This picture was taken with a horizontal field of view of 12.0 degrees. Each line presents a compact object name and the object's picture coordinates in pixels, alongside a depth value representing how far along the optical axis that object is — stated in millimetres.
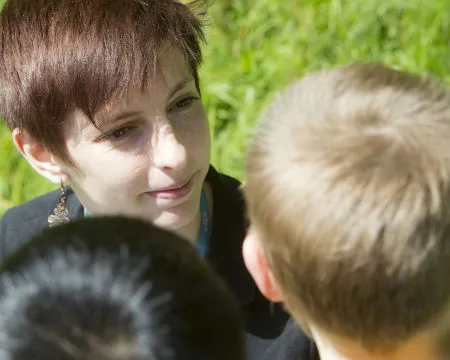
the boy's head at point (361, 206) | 1573
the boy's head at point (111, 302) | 1499
